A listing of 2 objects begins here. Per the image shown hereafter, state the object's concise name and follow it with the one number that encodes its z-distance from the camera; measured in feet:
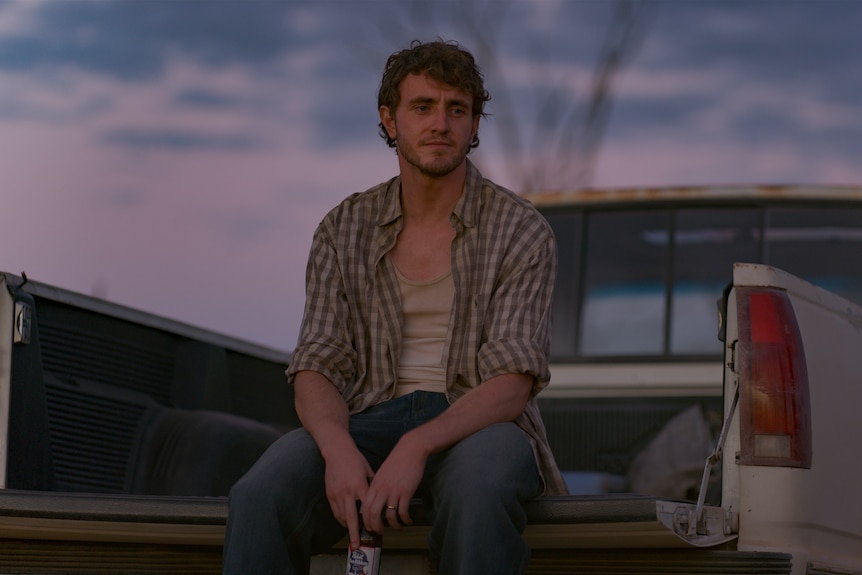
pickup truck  17.66
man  17.14
